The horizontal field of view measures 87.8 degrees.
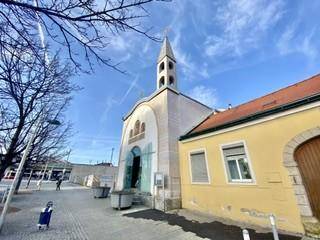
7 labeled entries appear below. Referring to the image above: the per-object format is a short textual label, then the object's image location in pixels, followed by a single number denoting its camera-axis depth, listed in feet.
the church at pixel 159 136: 35.12
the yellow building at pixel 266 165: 19.03
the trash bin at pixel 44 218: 19.63
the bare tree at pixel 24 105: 10.59
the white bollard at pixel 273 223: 11.30
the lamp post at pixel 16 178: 18.69
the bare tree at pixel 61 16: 7.55
